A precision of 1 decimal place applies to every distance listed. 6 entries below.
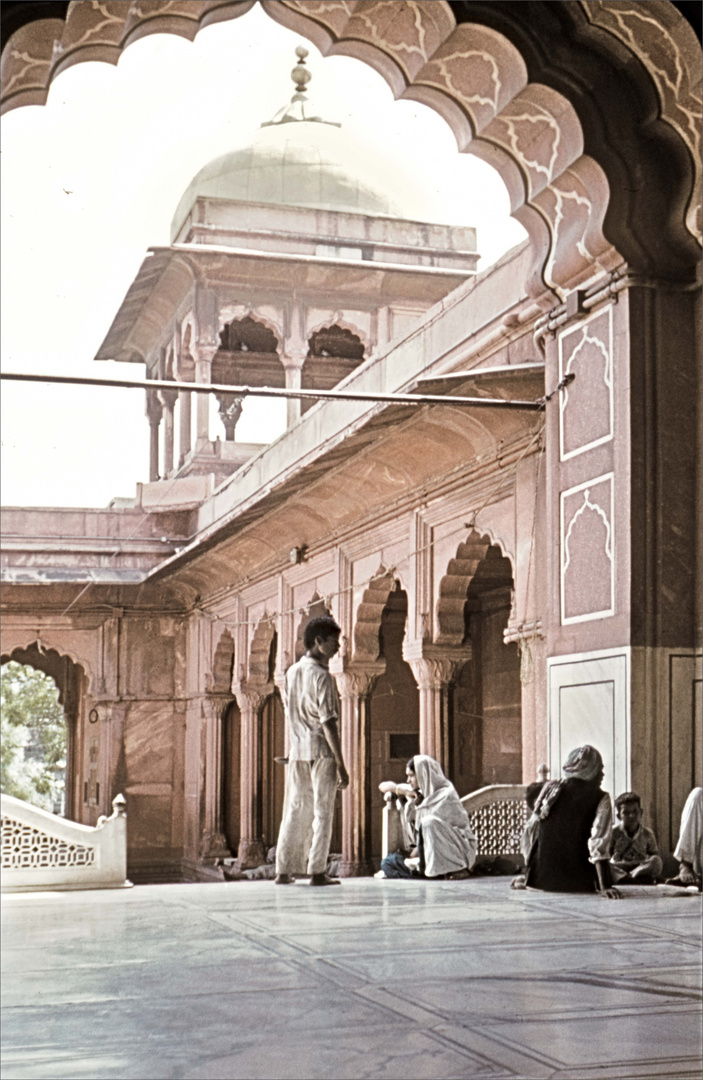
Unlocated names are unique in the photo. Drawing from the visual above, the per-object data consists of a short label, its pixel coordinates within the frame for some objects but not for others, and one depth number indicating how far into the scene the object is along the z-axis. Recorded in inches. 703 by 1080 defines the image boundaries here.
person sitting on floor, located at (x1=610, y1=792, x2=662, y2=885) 271.3
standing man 286.2
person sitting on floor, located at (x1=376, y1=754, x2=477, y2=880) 326.3
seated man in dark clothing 255.1
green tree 1476.4
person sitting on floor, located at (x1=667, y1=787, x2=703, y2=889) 265.4
